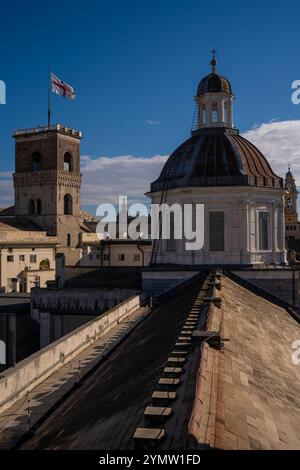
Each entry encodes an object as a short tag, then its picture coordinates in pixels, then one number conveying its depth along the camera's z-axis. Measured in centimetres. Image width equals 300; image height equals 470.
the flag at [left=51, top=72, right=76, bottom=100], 6103
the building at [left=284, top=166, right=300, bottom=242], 10806
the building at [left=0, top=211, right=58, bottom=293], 6000
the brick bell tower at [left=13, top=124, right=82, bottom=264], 7181
